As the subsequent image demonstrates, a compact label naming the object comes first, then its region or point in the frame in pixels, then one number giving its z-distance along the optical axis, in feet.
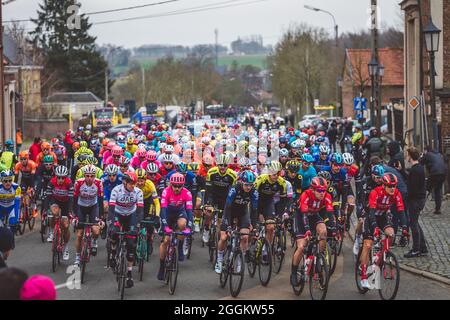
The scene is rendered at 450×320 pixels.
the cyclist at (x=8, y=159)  71.00
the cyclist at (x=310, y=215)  41.65
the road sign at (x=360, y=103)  130.93
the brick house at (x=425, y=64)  87.25
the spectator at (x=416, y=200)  51.03
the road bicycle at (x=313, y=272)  39.53
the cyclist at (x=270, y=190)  48.32
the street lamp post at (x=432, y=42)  72.02
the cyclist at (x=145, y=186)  48.52
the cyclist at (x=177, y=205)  45.21
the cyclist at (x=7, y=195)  51.98
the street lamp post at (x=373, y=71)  109.70
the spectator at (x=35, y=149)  84.94
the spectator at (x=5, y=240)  32.55
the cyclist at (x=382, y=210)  41.69
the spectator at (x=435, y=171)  65.84
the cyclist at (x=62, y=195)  50.85
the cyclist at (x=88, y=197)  48.70
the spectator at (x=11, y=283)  20.70
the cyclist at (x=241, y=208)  44.75
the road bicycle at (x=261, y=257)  44.09
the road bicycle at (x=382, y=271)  39.22
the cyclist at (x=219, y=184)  50.90
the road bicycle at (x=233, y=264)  41.39
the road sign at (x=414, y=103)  88.84
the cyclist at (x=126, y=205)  44.68
